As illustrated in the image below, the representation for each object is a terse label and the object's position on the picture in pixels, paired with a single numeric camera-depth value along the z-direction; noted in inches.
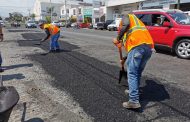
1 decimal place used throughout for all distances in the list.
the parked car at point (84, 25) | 1975.9
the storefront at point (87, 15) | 2445.9
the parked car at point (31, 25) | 1980.8
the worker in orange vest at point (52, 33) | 396.3
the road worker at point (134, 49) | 153.8
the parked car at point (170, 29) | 344.8
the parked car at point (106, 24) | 1557.8
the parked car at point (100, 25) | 1579.5
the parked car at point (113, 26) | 1370.6
